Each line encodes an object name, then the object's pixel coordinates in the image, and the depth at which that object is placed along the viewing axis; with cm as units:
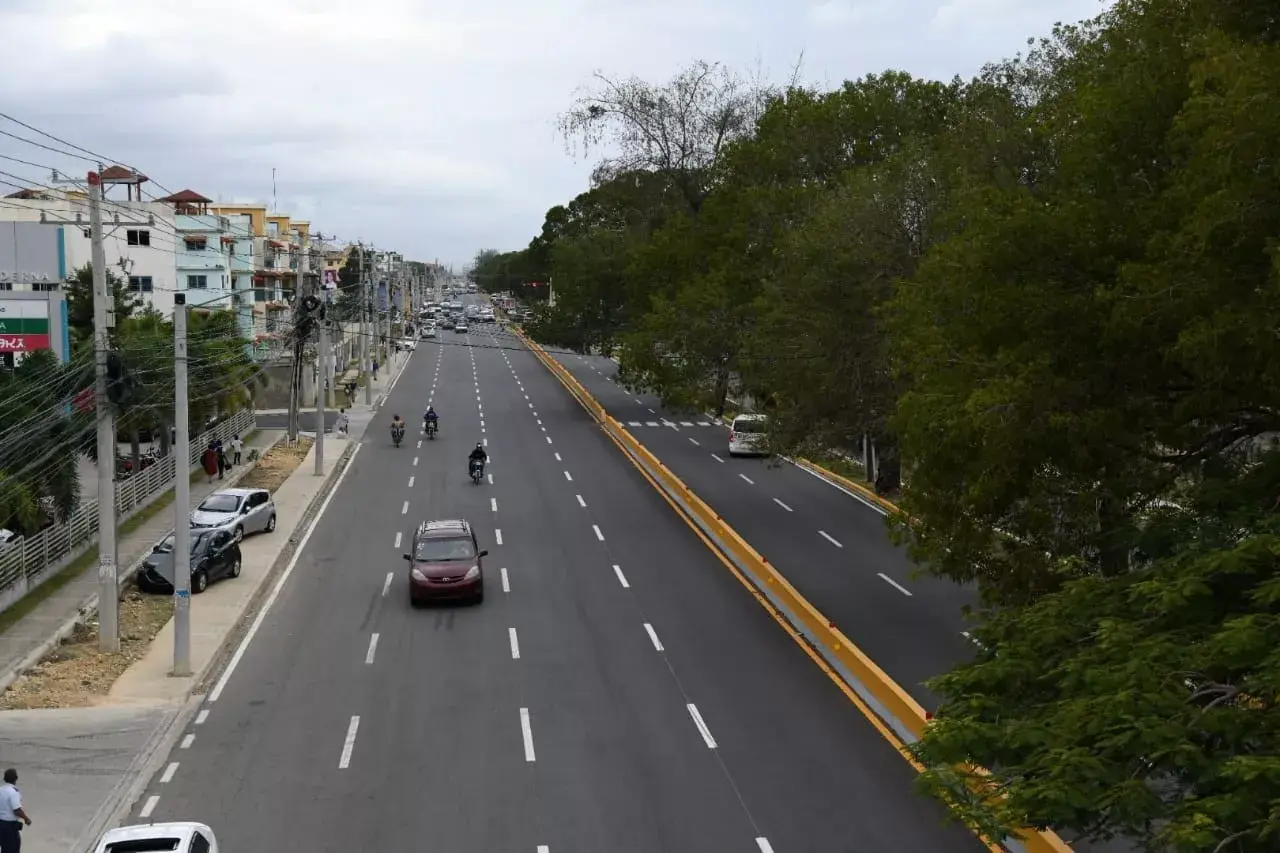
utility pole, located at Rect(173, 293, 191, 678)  2139
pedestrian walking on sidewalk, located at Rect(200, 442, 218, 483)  4219
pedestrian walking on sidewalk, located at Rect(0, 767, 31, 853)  1391
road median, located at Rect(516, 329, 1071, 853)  1814
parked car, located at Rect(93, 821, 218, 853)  1252
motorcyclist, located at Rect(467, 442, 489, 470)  4316
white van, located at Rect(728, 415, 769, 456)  4909
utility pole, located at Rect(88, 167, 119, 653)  2175
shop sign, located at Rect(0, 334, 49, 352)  4066
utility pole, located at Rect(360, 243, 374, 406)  6948
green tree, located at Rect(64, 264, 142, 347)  5078
